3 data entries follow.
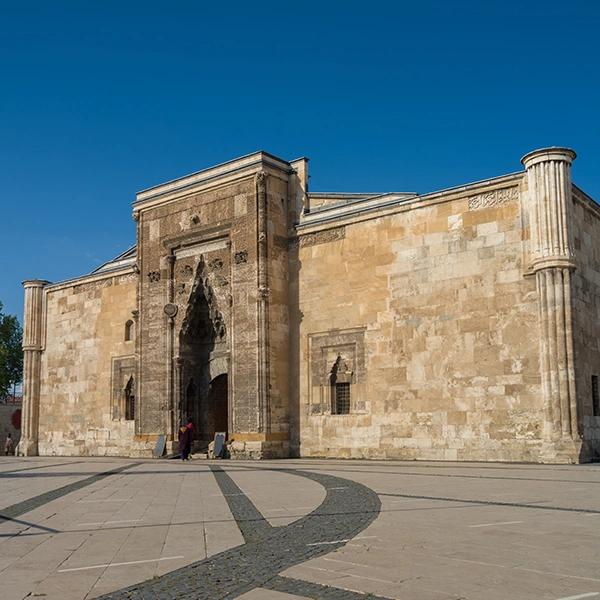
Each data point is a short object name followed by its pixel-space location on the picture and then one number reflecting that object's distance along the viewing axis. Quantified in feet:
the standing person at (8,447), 124.16
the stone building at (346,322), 58.80
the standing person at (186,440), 75.05
